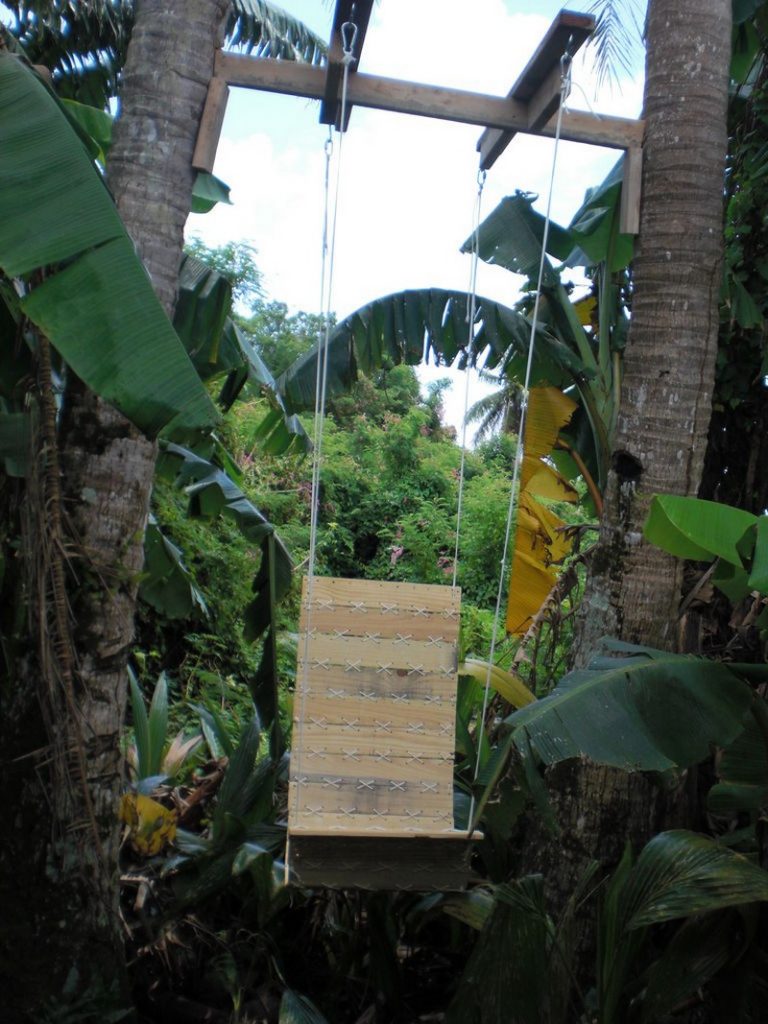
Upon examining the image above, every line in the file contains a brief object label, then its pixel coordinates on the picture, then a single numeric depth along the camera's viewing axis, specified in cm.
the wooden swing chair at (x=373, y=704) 315
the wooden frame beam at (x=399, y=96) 364
